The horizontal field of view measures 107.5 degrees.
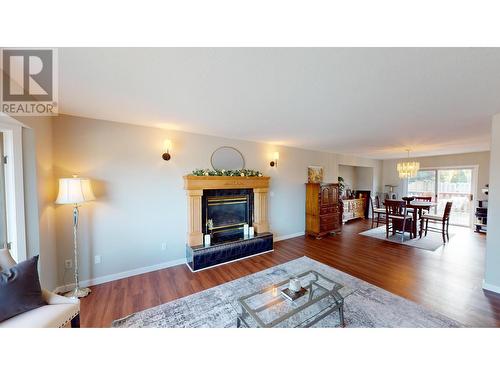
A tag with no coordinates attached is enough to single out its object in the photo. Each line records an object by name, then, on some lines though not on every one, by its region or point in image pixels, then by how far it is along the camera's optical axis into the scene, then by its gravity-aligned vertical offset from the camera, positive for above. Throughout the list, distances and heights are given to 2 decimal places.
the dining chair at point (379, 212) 5.48 -0.90
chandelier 4.64 +0.34
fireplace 3.07 -0.70
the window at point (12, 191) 1.69 -0.11
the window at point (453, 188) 5.65 -0.19
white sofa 1.16 -0.92
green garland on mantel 3.17 +0.16
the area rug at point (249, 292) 1.78 -1.38
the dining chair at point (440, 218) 4.35 -0.89
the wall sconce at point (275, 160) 4.22 +0.49
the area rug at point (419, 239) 3.94 -1.37
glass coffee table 1.62 -1.23
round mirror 3.50 +0.44
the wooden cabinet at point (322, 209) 4.57 -0.70
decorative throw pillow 1.15 -0.74
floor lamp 2.05 -0.18
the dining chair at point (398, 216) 4.38 -0.84
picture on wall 5.01 +0.22
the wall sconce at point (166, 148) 2.94 +0.52
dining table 4.26 -0.57
